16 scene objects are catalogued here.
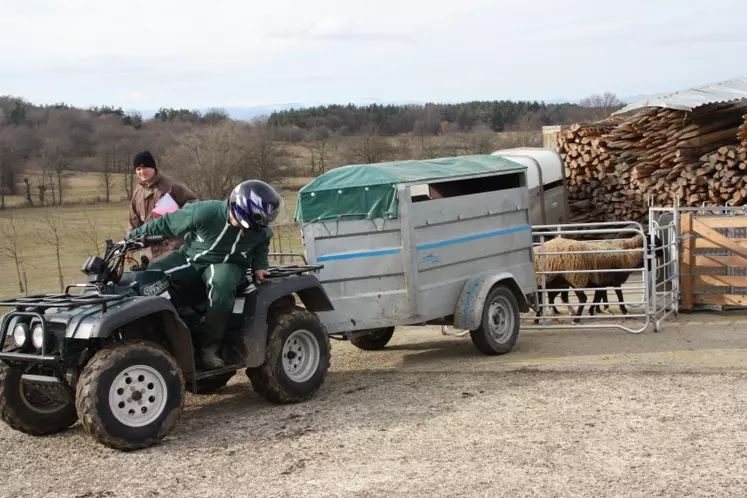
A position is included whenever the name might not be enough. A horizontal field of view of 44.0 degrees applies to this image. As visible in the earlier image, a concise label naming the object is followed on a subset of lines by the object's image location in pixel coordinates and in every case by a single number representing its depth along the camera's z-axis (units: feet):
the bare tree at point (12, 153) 150.61
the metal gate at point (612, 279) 37.35
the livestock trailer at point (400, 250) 29.43
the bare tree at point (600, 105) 156.76
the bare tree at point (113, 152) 146.10
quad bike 21.03
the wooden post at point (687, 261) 41.22
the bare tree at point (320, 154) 108.99
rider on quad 23.68
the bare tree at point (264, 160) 86.22
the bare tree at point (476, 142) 106.11
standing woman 28.85
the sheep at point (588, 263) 40.47
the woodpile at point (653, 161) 51.47
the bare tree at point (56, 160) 146.92
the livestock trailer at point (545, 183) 53.78
